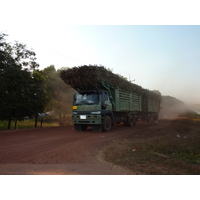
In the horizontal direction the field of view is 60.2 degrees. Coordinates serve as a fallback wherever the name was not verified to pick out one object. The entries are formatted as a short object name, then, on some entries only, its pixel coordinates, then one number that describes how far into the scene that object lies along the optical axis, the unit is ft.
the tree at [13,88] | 41.09
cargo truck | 31.22
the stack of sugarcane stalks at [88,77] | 31.86
